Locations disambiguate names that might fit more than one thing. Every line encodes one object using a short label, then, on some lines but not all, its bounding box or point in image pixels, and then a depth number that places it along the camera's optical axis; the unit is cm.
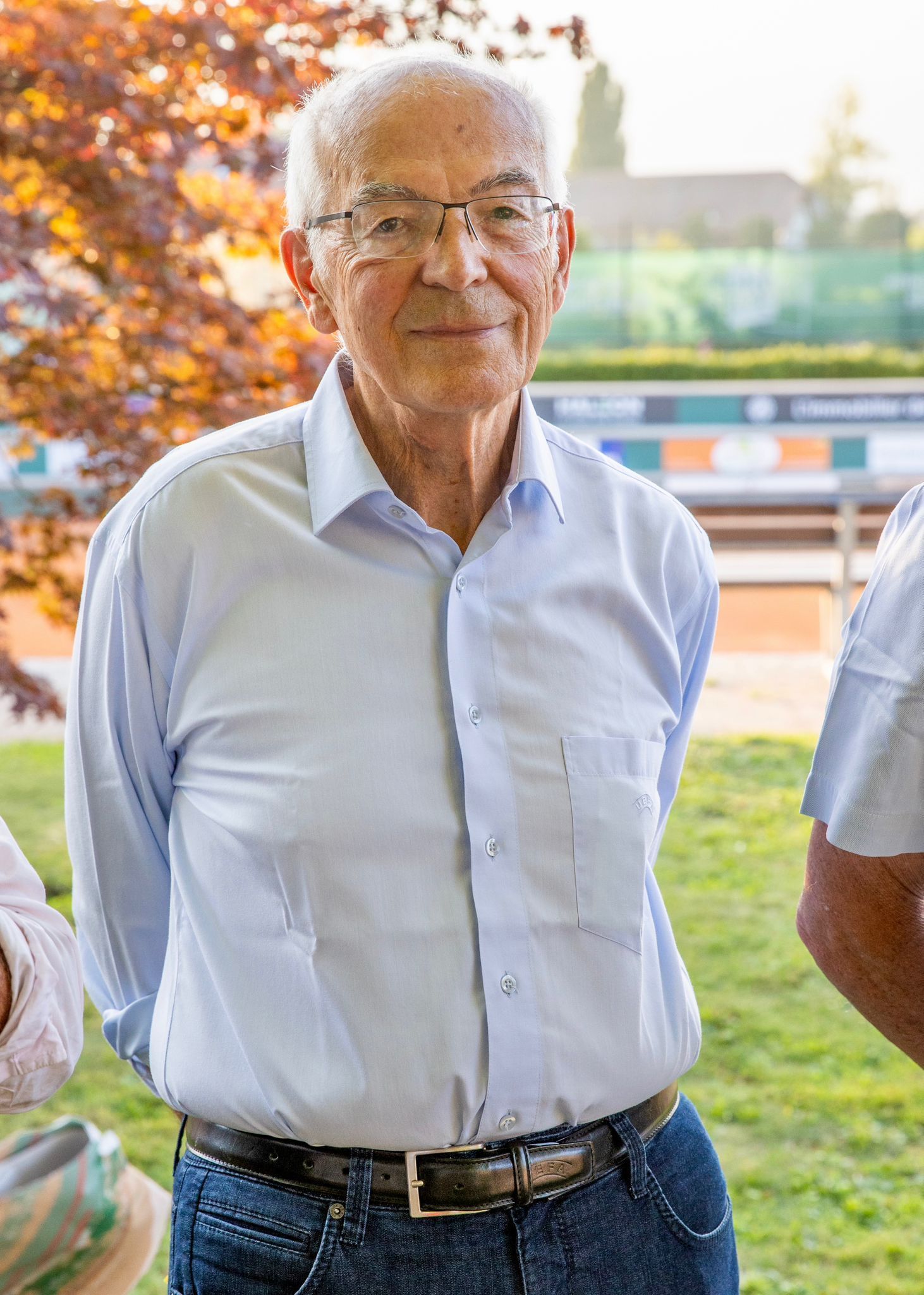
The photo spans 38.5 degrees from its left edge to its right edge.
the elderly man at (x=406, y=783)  148
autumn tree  364
